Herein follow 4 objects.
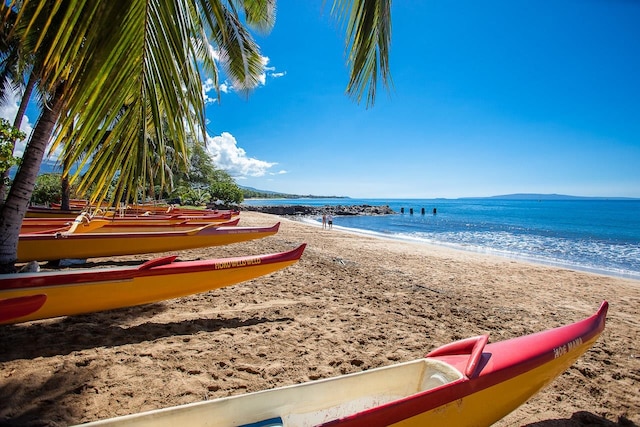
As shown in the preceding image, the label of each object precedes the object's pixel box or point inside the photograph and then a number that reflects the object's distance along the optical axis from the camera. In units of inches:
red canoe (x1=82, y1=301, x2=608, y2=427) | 49.4
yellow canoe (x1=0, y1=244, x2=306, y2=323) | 105.0
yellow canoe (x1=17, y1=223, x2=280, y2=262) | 188.4
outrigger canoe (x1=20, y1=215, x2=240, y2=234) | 229.5
